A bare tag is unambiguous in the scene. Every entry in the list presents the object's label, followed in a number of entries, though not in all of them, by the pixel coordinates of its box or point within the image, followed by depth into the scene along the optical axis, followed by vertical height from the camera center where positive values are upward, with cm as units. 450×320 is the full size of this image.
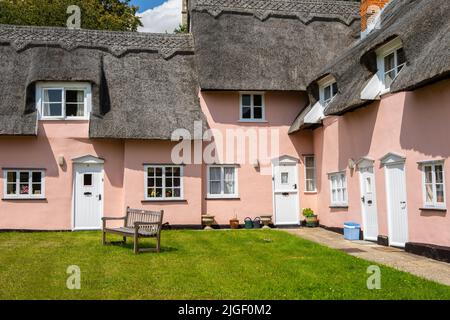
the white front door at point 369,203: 1456 -14
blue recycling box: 1517 -97
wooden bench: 1207 -64
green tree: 2970 +1138
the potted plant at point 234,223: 1855 -85
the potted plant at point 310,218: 1880 -71
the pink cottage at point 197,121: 1684 +273
